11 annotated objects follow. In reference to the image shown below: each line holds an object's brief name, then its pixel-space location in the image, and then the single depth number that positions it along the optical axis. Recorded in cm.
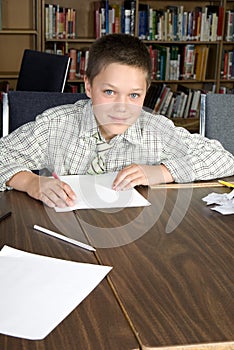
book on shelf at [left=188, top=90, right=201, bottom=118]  479
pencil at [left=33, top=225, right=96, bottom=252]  113
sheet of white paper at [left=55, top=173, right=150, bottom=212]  138
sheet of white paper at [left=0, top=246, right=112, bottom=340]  85
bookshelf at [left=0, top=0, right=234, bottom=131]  448
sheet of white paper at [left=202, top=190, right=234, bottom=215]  137
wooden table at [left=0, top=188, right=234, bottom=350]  82
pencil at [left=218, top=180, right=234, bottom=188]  157
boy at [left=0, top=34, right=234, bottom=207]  163
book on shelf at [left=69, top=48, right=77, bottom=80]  454
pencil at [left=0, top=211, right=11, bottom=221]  128
